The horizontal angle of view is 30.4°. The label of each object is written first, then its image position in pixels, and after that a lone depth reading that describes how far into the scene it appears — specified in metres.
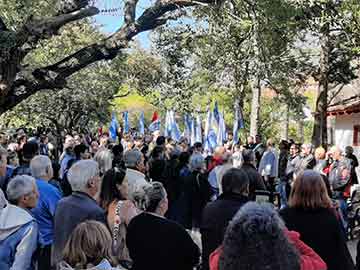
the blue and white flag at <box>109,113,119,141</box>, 25.83
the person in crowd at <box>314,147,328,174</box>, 12.07
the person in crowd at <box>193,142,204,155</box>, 14.01
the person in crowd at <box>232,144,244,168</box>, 15.66
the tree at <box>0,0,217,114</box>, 9.79
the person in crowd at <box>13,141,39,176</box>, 8.75
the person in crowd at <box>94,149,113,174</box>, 8.76
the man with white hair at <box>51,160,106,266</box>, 5.45
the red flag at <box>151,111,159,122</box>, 25.03
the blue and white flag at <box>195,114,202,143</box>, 22.19
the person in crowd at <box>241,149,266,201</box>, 9.64
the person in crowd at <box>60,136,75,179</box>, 10.66
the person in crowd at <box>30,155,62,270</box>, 6.24
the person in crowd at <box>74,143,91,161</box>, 10.55
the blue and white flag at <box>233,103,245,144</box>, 20.88
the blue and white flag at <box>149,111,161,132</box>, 24.70
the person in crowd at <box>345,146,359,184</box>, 12.16
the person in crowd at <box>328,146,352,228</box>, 11.58
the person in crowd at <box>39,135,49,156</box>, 18.48
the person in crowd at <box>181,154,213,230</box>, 10.37
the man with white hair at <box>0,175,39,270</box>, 4.88
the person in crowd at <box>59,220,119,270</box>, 3.70
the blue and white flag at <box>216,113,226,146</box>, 20.46
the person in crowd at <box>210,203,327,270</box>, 3.07
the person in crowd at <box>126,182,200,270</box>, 4.47
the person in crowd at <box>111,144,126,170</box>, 10.23
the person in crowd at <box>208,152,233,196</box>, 10.53
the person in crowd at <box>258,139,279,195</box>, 15.87
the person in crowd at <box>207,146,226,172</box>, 11.51
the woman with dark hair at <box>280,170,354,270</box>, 4.90
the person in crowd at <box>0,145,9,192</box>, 7.05
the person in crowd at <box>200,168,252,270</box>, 5.63
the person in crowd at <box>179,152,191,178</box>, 10.56
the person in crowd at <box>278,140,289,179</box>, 16.46
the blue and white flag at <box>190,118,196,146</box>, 22.44
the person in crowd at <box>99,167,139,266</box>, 5.07
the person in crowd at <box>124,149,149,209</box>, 7.43
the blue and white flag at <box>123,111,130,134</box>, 29.50
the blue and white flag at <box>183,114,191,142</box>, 23.57
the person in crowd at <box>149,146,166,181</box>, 10.66
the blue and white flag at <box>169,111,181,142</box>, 22.60
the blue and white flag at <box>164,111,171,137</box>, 22.73
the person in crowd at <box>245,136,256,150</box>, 17.88
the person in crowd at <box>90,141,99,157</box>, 16.27
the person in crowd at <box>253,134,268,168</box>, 17.06
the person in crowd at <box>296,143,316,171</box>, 12.72
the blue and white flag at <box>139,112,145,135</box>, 29.71
